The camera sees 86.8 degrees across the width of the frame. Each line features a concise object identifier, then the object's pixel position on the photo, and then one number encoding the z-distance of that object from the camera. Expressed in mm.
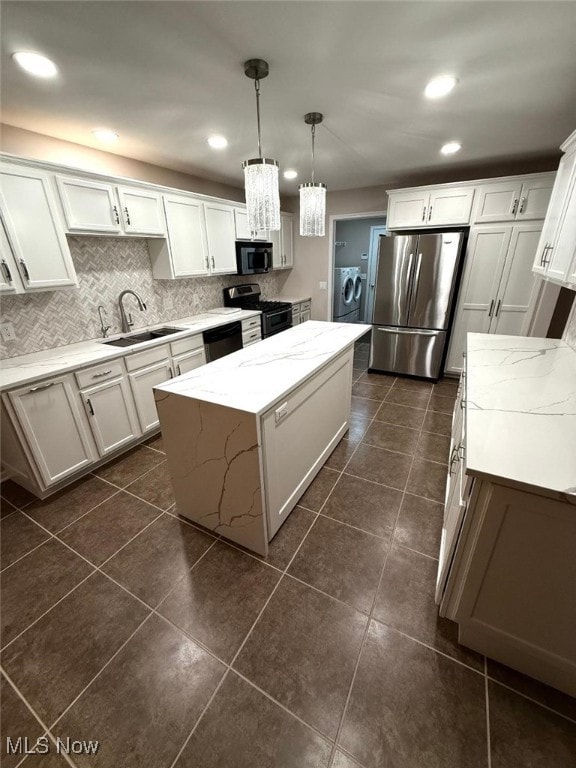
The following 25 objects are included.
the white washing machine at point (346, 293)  5715
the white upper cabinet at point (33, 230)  1875
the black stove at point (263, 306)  4086
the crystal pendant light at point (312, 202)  2098
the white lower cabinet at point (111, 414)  2252
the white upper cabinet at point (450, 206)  3305
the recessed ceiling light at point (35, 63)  1396
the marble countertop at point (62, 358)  1890
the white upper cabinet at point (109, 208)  2193
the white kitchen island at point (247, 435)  1447
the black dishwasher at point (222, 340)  3234
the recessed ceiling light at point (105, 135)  2238
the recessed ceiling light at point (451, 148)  2621
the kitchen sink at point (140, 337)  2668
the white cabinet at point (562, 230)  1706
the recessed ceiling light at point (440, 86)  1643
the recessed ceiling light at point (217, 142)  2426
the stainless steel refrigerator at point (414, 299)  3418
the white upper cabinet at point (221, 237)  3404
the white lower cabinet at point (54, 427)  1902
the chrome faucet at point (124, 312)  2844
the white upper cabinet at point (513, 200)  2988
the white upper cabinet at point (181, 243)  2977
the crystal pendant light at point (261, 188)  1569
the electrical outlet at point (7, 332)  2158
